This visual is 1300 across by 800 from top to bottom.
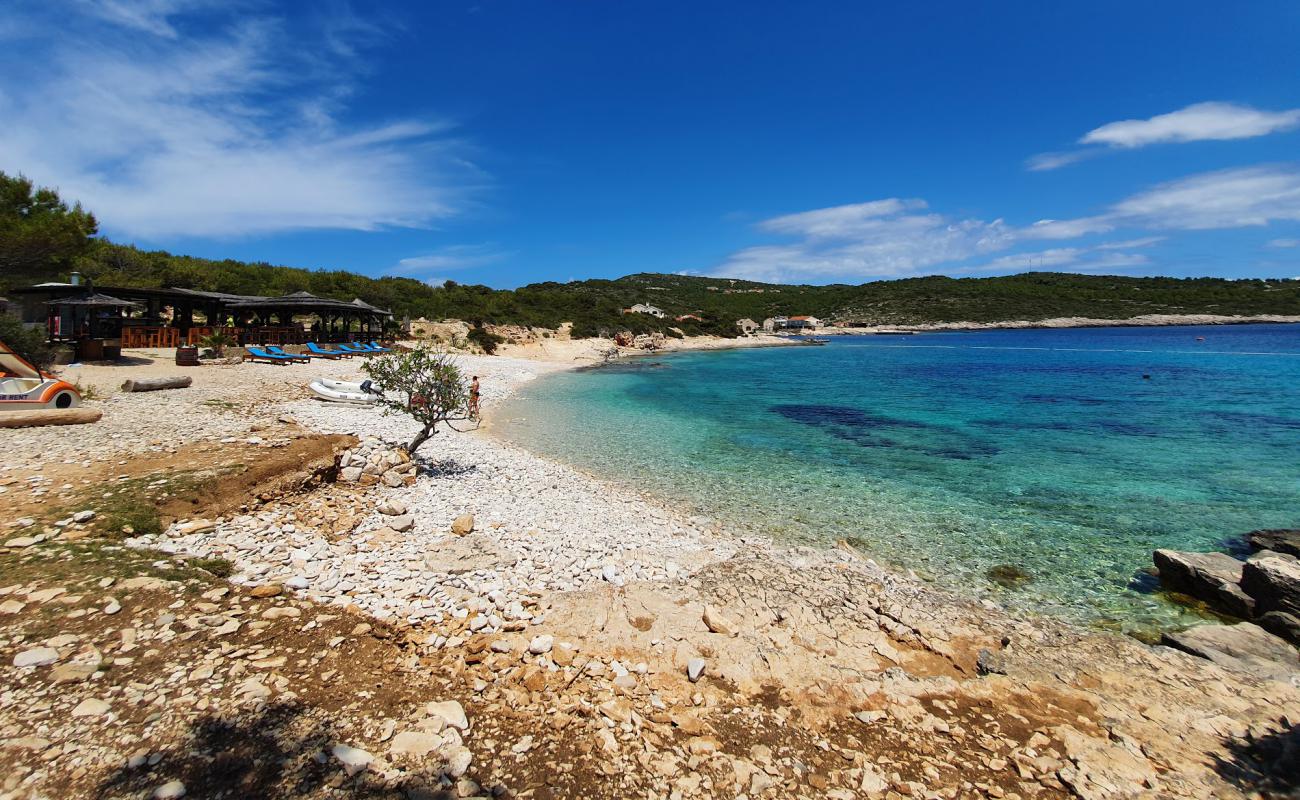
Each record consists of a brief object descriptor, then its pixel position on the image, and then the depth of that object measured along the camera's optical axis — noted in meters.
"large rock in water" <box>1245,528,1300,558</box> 9.02
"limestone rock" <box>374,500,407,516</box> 8.62
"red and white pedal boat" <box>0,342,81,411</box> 10.30
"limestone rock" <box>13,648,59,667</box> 4.16
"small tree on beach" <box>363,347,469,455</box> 11.33
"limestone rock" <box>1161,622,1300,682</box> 5.93
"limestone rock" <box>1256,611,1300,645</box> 6.67
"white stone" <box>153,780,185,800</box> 3.29
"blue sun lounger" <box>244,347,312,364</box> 24.86
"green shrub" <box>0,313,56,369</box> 14.78
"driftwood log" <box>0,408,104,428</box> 9.70
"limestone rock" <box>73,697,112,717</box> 3.82
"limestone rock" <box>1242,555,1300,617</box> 6.96
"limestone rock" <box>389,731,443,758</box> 3.96
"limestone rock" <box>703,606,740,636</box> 6.15
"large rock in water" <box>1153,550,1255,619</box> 7.32
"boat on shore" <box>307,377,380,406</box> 17.83
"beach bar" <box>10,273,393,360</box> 20.78
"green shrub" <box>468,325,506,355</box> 46.66
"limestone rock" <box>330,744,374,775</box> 3.74
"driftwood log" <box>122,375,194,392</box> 14.83
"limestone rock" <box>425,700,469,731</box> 4.30
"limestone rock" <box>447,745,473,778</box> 3.85
